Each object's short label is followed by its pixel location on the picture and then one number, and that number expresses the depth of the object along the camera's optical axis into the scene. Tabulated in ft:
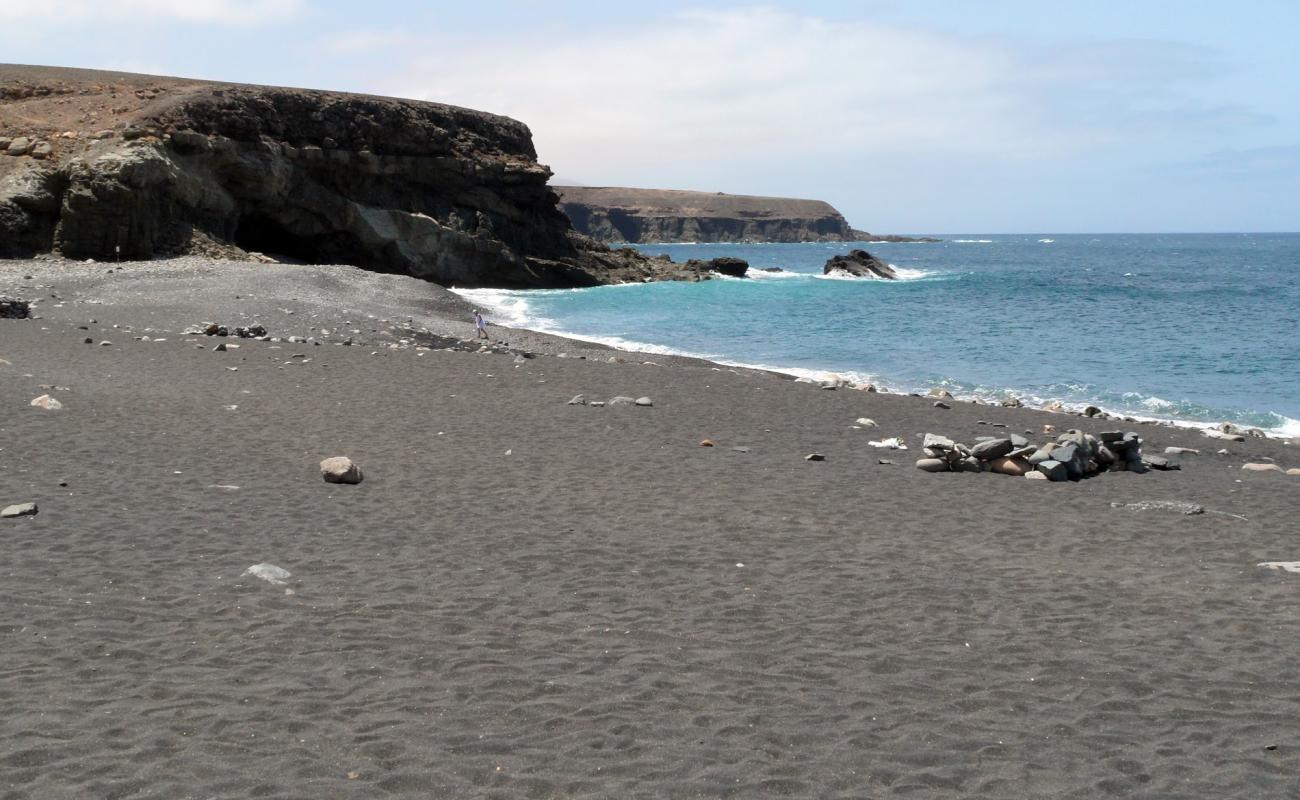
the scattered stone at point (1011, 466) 38.32
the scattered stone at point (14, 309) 69.97
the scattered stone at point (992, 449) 38.63
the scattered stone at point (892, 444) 42.60
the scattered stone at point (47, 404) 38.83
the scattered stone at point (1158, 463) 40.91
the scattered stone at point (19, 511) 25.57
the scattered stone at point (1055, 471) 37.50
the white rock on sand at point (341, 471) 32.14
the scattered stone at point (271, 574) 22.67
